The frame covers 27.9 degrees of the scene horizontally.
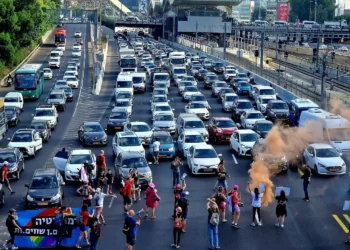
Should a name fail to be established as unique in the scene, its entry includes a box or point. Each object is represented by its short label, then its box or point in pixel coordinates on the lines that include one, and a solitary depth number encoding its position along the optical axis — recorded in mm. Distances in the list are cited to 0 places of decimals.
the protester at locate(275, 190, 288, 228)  22938
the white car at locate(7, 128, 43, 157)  36375
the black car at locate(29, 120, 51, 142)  40969
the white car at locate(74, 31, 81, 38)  135588
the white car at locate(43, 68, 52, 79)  74938
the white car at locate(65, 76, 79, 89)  66938
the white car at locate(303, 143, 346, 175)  30875
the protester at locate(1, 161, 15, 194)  28848
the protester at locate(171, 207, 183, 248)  20828
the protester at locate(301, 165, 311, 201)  26922
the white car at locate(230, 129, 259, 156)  35219
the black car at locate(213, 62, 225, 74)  77938
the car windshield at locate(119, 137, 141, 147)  35406
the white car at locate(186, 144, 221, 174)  31453
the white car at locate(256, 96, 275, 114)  50181
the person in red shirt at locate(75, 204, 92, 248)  21062
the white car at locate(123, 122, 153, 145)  38988
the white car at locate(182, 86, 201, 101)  57250
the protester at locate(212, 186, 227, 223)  23348
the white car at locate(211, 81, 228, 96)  59938
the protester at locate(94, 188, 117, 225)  23422
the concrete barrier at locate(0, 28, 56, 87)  72250
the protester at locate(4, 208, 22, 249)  20953
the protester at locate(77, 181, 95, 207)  24331
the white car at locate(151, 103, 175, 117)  46134
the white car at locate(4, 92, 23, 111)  52409
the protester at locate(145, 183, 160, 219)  24344
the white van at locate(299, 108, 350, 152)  34781
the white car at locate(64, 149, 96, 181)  30269
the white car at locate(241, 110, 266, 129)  42531
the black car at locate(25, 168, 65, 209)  25750
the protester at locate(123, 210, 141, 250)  19438
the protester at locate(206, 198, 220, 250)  20609
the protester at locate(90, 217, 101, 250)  19844
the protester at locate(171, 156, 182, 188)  28841
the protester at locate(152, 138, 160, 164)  34006
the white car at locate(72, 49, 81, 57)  99562
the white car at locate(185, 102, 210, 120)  47894
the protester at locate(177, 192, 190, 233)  22327
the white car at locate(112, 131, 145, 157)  34875
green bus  58750
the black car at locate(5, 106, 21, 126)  47031
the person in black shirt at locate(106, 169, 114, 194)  27938
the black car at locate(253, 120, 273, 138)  38156
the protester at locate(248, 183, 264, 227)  23531
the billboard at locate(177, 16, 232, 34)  161875
